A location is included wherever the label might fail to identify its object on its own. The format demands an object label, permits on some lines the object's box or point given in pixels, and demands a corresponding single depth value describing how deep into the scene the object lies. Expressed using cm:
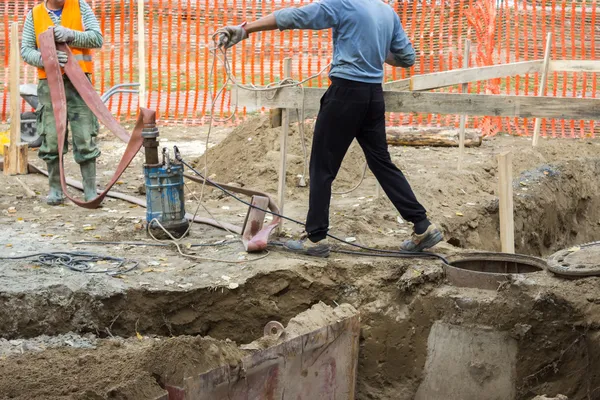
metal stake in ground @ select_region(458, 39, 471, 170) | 1623
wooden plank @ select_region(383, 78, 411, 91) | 1383
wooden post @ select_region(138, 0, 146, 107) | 1895
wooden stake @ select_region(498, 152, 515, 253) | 1218
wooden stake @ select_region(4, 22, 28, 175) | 1741
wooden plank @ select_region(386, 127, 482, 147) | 2001
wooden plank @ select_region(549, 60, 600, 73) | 1804
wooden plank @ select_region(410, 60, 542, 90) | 1391
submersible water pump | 1244
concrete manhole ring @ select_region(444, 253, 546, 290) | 1064
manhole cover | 1027
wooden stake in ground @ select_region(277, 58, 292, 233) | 1182
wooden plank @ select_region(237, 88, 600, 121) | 1105
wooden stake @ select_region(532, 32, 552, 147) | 1737
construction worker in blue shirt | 1048
